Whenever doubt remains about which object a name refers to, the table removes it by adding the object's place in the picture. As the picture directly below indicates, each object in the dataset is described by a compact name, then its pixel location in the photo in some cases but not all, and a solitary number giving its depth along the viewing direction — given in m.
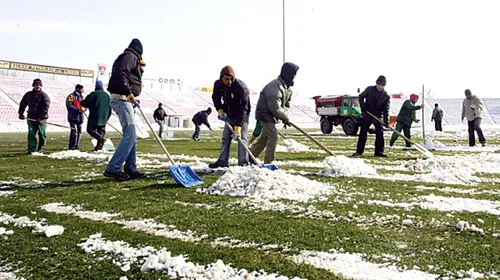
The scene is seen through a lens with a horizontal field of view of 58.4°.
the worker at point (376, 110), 10.05
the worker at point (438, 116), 22.14
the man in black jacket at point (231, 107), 7.12
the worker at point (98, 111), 10.48
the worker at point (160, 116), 20.33
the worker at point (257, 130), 12.11
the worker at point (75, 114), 11.46
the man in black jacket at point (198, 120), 17.77
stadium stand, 37.94
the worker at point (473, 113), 13.20
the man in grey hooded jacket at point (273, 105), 6.98
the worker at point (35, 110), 10.46
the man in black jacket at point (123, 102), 5.98
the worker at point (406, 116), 12.75
